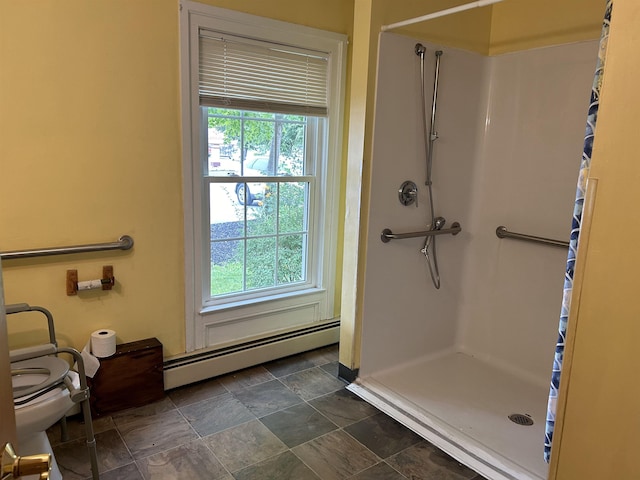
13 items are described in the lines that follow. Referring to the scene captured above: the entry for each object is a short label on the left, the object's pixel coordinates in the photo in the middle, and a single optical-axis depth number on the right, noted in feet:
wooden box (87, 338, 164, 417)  7.28
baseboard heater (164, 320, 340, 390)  8.29
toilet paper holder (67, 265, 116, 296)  7.04
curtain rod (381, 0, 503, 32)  6.30
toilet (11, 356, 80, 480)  5.21
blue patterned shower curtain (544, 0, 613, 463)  4.37
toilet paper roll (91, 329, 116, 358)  7.13
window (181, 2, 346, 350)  7.81
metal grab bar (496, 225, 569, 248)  8.27
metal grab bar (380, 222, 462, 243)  8.34
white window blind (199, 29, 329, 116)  7.77
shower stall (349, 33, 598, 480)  7.89
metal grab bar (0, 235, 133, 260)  6.50
